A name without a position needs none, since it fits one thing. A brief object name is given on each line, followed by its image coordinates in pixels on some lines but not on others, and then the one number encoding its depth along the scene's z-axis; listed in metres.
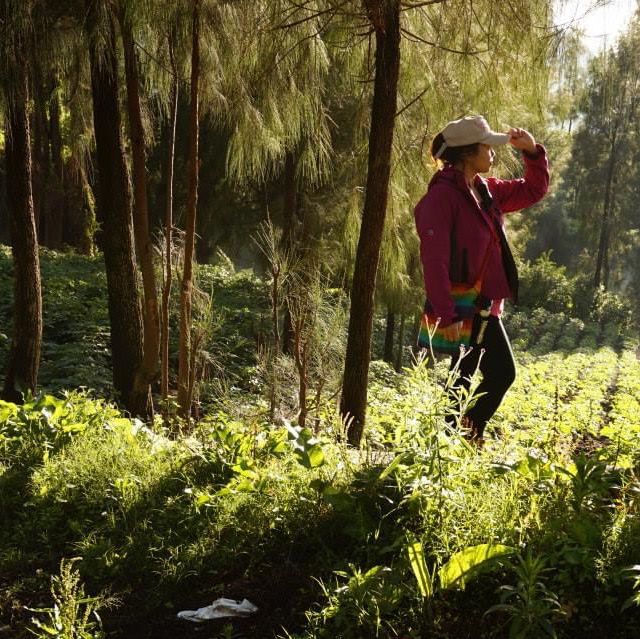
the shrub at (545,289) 34.59
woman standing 3.55
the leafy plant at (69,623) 2.23
